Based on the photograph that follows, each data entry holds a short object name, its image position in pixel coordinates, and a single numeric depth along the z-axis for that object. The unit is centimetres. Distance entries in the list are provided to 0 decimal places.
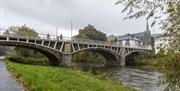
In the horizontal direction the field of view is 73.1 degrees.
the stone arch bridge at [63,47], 2291
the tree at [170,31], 306
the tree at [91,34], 4520
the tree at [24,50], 2590
